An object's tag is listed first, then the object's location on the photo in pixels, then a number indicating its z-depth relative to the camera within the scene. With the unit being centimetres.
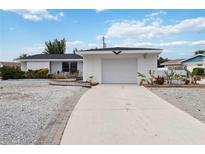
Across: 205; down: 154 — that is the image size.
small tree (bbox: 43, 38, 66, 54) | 2864
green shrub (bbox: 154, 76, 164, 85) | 1013
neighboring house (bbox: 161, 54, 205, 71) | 2225
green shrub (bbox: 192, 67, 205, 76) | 1812
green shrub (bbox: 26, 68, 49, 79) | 1638
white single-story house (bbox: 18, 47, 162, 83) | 1099
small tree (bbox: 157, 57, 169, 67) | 3573
